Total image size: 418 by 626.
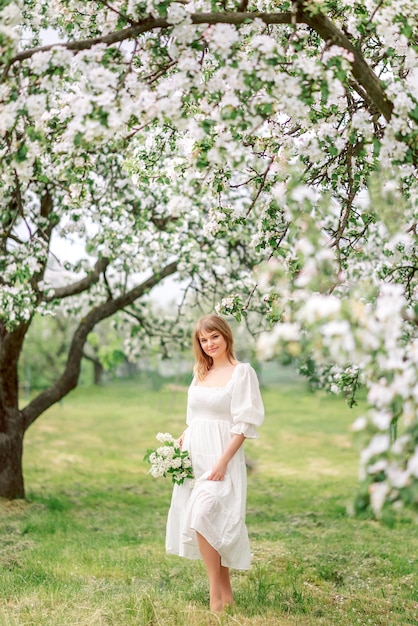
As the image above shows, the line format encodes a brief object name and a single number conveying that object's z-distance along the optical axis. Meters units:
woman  5.71
